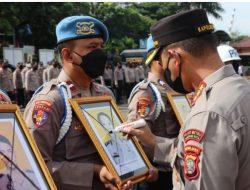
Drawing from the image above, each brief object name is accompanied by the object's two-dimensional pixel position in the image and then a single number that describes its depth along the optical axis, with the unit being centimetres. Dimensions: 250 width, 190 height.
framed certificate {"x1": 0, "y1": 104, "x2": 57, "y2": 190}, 189
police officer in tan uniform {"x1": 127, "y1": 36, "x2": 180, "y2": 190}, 344
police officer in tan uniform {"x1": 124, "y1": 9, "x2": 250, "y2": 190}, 181
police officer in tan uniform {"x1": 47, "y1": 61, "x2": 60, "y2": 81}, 1809
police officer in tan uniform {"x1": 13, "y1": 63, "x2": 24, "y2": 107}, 1727
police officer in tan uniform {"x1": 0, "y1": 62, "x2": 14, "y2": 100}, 1567
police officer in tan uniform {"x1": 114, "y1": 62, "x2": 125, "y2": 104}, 2158
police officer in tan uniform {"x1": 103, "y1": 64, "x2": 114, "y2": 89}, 2147
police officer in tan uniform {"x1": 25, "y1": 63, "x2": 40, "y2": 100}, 1716
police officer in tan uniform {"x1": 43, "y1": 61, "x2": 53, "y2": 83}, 1833
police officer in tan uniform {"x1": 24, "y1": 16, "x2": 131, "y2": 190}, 254
